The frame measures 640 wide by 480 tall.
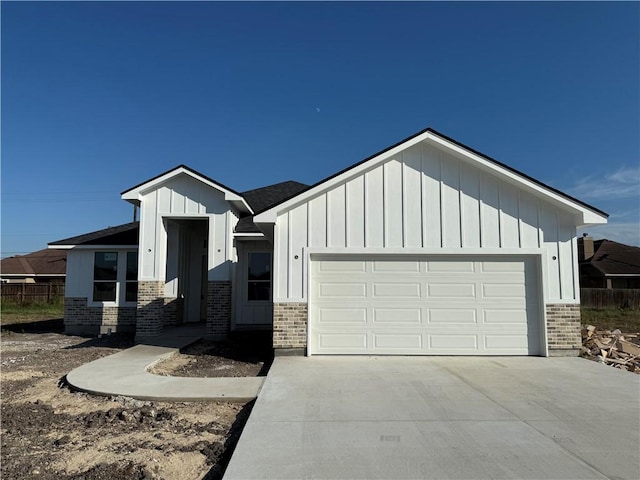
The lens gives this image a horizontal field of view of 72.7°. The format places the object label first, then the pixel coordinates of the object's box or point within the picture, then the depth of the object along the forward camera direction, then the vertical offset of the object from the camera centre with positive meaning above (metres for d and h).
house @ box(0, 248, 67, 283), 34.66 +1.05
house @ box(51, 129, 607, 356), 9.27 +0.51
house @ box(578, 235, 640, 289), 30.42 +1.22
